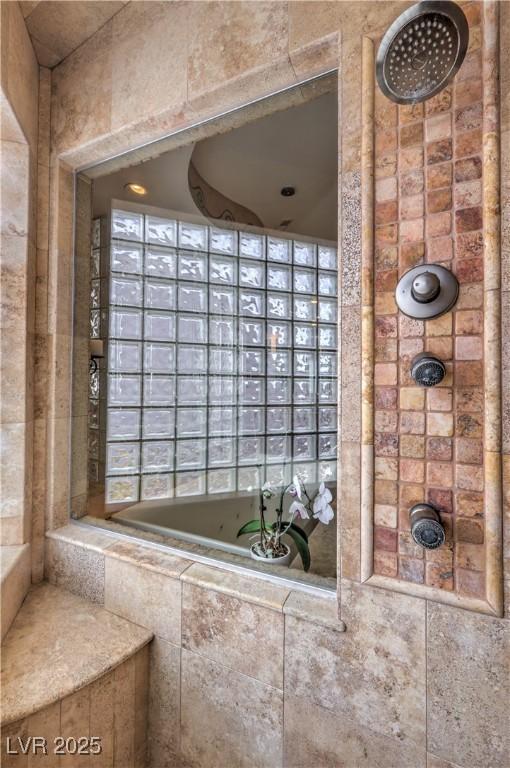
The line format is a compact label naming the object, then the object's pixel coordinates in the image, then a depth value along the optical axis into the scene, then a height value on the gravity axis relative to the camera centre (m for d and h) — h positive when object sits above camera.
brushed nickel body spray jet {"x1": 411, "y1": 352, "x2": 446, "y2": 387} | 0.72 +0.03
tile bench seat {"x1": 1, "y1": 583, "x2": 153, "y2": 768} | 0.89 -0.80
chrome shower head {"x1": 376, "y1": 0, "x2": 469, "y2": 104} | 0.65 +0.65
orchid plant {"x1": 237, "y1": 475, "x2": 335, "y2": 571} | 1.07 -0.47
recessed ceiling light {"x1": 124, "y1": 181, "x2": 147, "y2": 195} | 1.56 +0.88
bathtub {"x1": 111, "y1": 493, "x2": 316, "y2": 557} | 1.22 -0.55
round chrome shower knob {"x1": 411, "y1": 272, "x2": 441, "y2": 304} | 0.73 +0.21
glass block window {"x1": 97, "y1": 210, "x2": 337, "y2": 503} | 1.59 +0.14
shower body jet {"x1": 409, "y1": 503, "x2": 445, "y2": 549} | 0.71 -0.29
